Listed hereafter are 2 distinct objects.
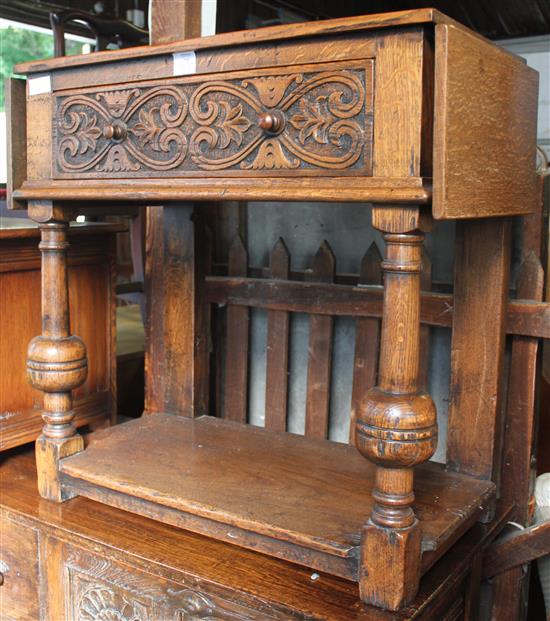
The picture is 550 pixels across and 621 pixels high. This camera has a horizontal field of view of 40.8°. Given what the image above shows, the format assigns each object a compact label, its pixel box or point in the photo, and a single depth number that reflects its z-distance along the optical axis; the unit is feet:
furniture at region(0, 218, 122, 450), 5.47
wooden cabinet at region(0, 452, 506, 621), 3.76
